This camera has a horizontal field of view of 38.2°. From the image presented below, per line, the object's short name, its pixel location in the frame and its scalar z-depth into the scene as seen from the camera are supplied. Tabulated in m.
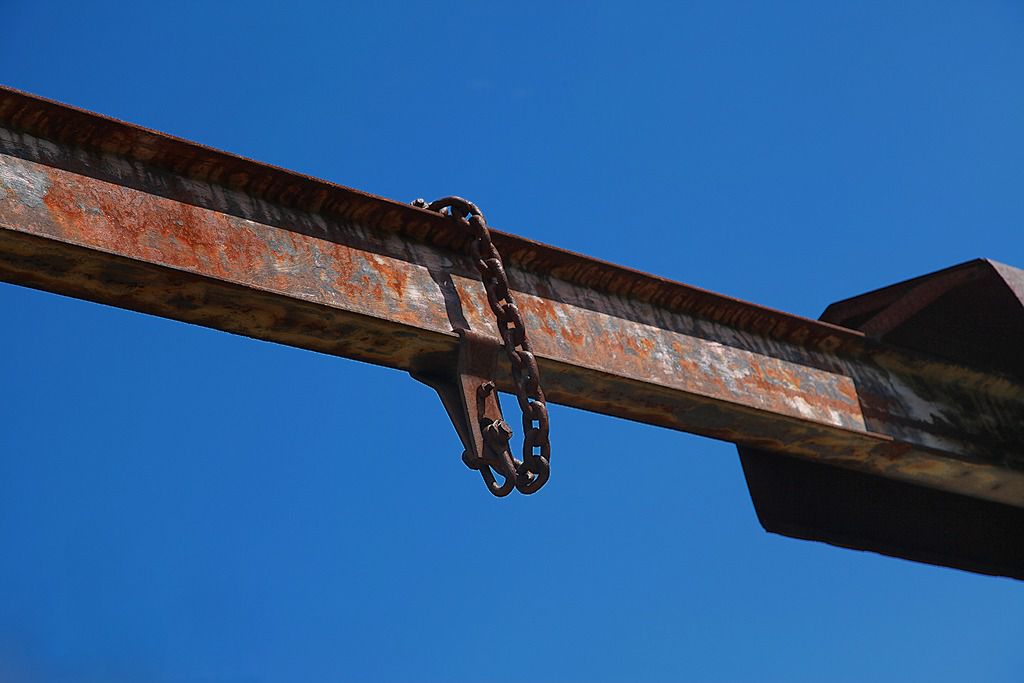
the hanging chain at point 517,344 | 4.41
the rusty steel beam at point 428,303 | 4.34
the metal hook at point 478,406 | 4.50
